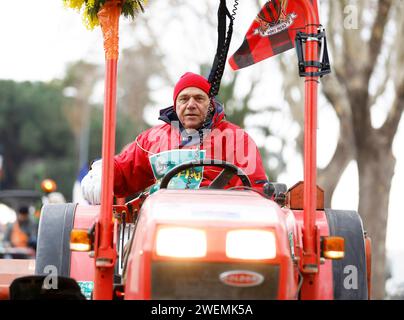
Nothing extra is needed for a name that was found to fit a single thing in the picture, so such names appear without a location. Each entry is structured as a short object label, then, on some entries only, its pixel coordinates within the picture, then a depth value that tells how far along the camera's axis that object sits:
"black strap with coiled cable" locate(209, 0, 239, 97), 5.39
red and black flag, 5.23
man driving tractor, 5.95
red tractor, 3.98
